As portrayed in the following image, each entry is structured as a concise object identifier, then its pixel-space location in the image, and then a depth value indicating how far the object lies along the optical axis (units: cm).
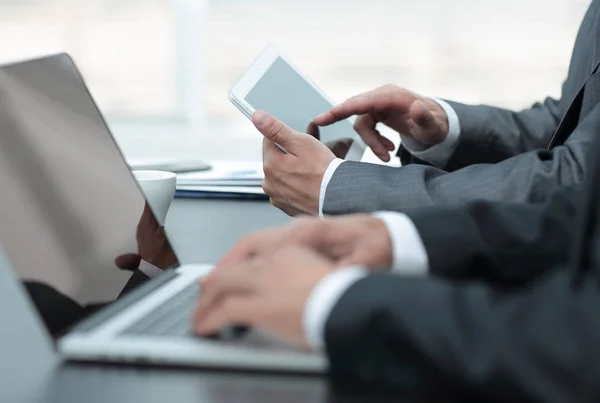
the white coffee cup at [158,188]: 130
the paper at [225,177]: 159
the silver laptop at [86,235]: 95
